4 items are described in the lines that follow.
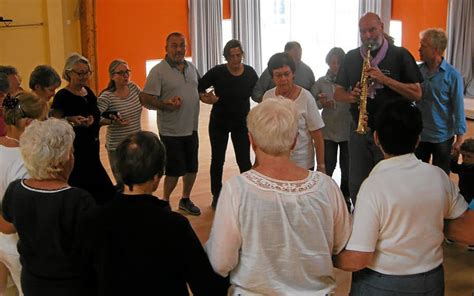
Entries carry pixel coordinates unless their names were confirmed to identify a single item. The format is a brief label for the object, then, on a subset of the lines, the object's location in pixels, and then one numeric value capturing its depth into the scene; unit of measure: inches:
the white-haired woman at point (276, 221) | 70.8
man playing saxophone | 140.4
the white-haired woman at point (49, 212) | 80.4
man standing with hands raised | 176.7
